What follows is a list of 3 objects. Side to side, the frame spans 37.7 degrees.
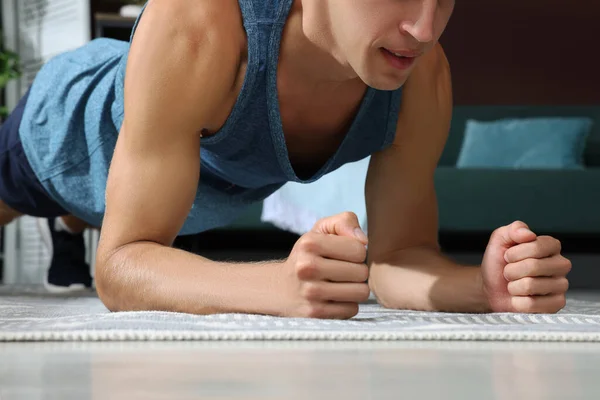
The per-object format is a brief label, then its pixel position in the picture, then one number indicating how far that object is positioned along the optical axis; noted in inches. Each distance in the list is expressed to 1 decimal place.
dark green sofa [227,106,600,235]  117.0
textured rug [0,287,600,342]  33.4
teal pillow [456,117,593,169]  146.3
